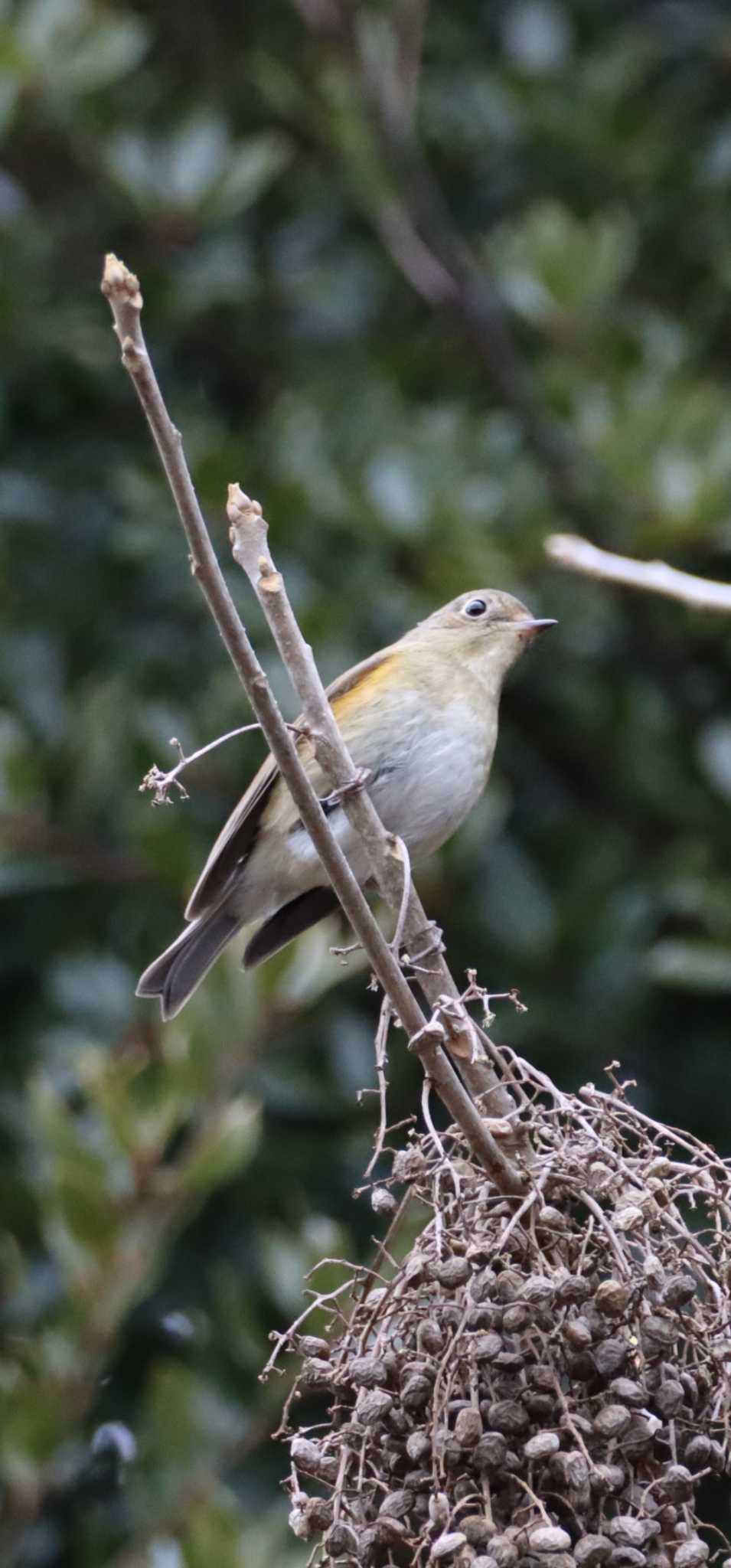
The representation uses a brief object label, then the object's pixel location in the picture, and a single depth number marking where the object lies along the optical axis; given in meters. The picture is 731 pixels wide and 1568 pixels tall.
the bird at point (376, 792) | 4.82
